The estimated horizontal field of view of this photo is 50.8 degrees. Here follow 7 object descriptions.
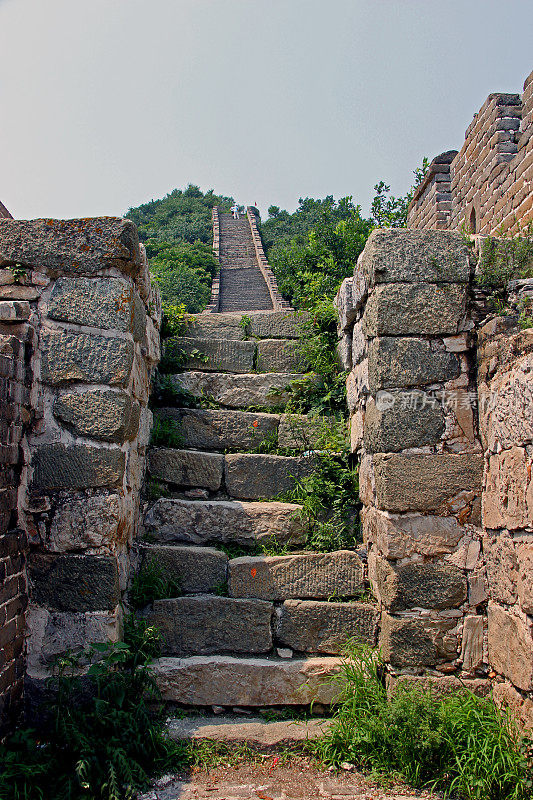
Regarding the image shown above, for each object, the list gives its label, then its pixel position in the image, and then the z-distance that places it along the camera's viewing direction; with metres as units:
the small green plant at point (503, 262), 3.28
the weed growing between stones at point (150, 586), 3.50
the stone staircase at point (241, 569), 3.26
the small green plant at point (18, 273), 3.28
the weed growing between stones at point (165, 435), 4.31
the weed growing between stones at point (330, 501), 3.79
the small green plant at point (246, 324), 5.39
